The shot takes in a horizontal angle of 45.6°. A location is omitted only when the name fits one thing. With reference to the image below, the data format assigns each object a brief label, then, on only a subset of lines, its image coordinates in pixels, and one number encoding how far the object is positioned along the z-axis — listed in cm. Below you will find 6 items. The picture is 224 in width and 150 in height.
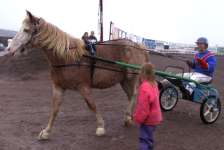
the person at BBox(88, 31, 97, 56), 459
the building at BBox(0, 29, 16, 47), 3269
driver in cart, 507
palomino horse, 416
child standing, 337
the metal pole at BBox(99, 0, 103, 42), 1427
